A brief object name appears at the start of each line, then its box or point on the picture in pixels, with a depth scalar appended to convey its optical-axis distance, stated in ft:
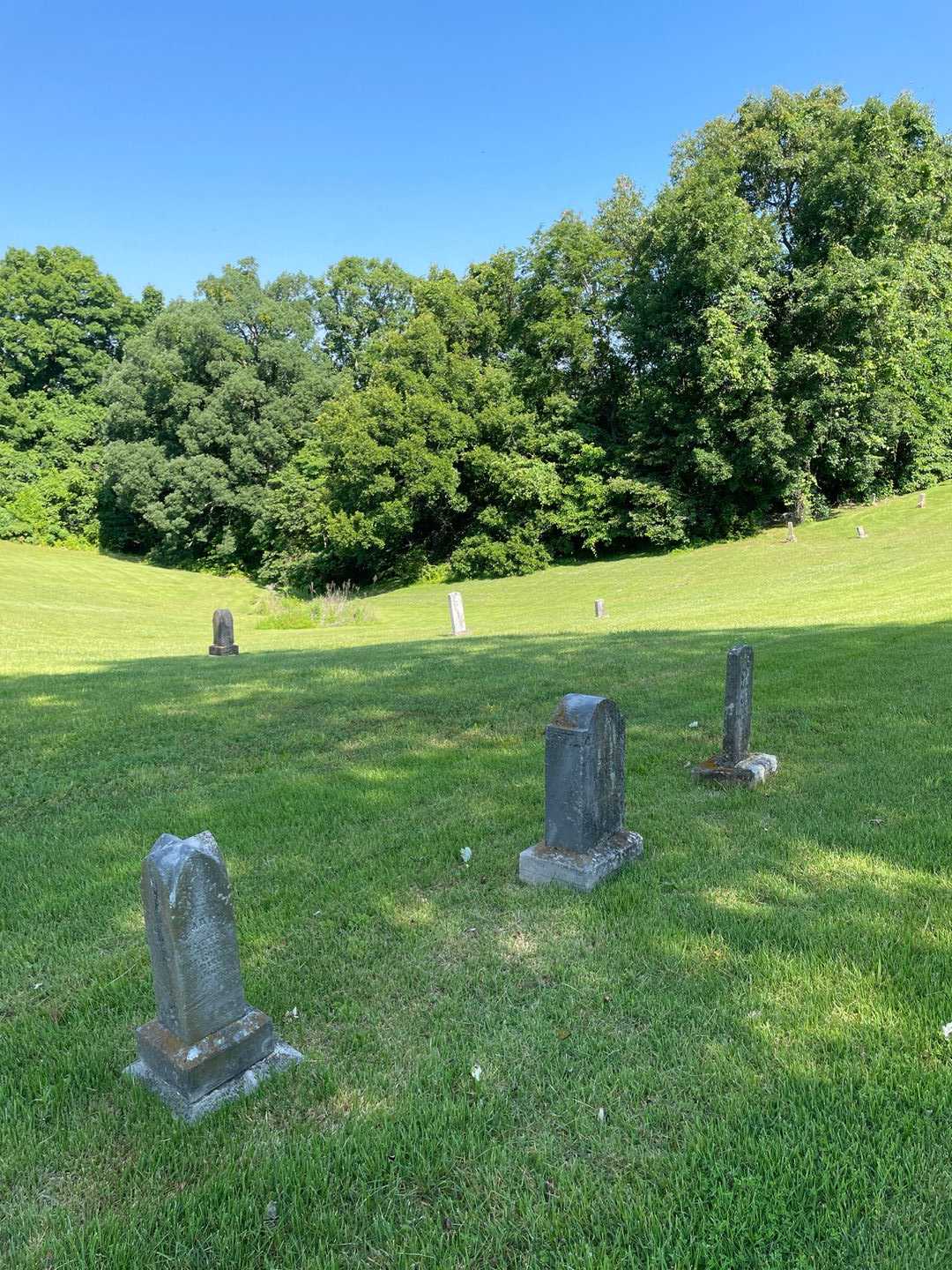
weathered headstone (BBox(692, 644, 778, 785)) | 16.62
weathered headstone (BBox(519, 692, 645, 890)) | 12.42
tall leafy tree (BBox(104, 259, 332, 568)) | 126.41
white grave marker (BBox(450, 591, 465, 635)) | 54.90
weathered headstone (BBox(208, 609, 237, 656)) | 44.60
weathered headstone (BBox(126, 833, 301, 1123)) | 7.80
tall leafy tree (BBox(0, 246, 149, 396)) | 144.66
